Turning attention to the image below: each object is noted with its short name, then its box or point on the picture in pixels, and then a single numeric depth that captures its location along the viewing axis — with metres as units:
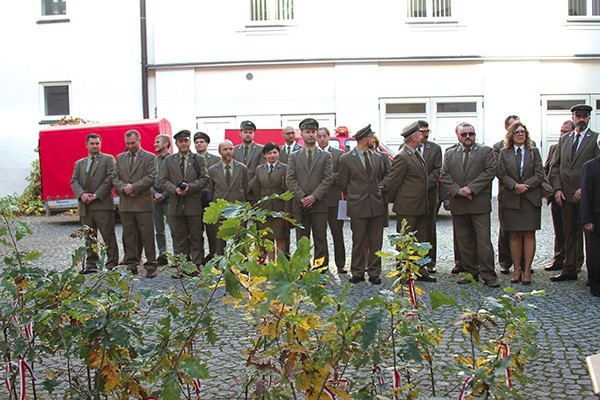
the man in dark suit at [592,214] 9.13
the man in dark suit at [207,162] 11.67
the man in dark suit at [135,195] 11.55
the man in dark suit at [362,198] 10.38
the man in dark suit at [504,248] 10.89
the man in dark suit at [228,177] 11.56
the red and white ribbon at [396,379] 3.92
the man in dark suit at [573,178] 10.20
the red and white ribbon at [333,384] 3.60
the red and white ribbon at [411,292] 4.08
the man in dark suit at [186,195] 11.56
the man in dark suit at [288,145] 12.88
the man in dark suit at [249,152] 13.09
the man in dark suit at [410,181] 10.32
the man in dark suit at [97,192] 11.75
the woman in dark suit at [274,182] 11.23
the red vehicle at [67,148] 18.94
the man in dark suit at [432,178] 11.04
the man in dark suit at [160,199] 12.50
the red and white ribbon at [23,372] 4.48
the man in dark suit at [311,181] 10.83
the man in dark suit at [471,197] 9.96
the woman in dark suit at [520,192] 9.92
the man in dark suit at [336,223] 11.20
